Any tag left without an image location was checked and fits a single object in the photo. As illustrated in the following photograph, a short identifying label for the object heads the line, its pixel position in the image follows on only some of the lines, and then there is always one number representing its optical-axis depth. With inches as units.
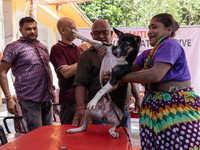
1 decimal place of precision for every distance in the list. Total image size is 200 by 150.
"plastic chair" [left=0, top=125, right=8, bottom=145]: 88.4
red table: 57.3
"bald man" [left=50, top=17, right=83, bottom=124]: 98.9
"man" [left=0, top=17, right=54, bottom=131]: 112.8
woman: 58.8
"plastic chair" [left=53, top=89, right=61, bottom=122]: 169.0
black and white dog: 55.1
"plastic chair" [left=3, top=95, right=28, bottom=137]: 129.4
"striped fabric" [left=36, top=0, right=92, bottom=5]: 223.3
